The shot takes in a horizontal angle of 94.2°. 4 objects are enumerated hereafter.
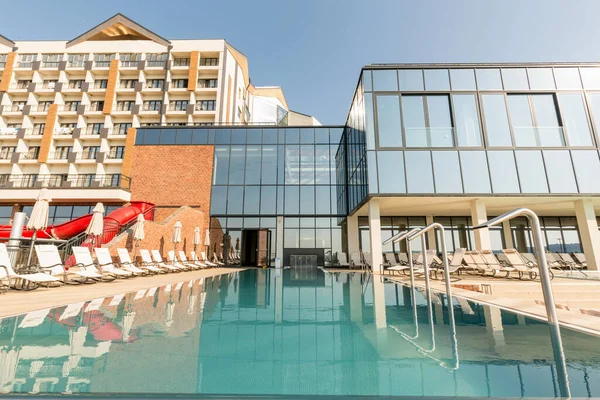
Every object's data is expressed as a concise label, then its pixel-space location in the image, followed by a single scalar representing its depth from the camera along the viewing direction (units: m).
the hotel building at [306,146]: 13.56
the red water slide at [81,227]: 14.43
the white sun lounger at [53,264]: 7.16
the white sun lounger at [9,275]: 5.79
